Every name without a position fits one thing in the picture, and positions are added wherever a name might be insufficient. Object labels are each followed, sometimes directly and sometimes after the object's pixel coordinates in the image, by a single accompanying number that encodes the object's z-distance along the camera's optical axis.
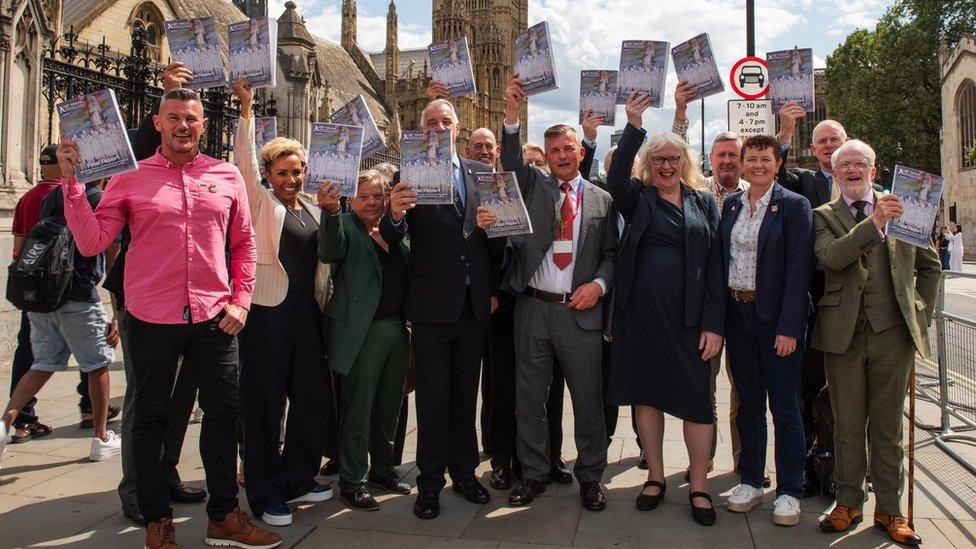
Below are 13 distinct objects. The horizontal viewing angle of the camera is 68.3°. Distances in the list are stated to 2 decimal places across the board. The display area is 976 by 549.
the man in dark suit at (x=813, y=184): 4.77
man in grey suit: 4.48
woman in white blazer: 4.21
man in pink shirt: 3.52
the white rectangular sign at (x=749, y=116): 8.58
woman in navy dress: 4.30
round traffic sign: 9.38
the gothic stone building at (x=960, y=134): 38.06
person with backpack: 5.01
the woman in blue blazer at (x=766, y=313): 4.16
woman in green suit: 4.48
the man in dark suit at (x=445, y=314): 4.37
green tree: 42.59
